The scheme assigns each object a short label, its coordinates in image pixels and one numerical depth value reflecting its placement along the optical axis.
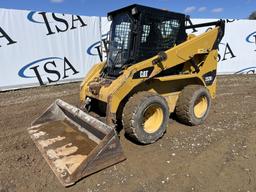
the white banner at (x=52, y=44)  6.99
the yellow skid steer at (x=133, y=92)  2.72
